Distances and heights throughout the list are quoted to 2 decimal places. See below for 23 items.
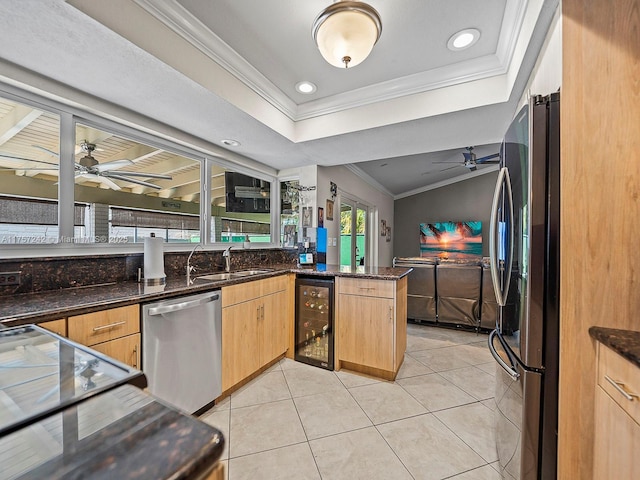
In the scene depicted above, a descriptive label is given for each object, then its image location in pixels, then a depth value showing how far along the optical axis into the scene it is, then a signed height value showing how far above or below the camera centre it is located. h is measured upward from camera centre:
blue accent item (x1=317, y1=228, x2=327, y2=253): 3.61 +0.00
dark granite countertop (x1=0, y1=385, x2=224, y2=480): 0.37 -0.30
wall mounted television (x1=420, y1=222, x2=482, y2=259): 7.09 +0.05
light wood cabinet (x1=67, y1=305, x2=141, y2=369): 1.33 -0.48
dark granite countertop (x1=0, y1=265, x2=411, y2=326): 1.22 -0.33
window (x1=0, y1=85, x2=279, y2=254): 1.71 +0.43
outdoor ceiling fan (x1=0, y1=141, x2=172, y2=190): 1.99 +0.51
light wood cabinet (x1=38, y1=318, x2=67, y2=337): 1.23 -0.40
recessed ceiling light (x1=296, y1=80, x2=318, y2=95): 2.40 +1.34
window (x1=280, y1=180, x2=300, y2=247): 3.81 +0.39
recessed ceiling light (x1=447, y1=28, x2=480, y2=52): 1.81 +1.36
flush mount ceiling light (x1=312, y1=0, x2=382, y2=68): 1.33 +1.04
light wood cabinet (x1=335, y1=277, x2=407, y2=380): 2.42 -0.77
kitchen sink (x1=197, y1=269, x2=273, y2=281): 2.41 -0.35
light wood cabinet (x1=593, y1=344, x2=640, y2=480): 0.80 -0.56
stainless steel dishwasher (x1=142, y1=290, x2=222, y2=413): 1.64 -0.72
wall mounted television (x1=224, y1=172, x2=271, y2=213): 3.28 +0.58
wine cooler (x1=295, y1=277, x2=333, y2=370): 2.70 -0.83
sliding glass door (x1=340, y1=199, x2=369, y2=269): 5.14 +0.15
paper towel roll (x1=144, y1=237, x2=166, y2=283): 2.09 -0.16
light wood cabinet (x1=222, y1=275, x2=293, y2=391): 2.17 -0.76
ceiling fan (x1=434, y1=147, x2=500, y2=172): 4.76 +1.44
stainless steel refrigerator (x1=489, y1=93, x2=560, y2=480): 1.15 -0.24
